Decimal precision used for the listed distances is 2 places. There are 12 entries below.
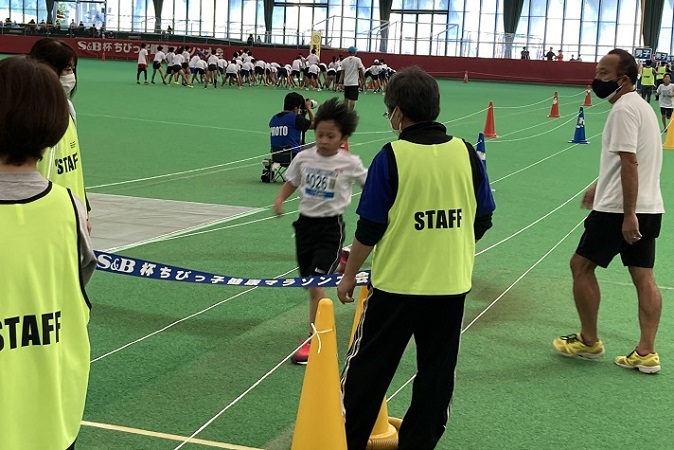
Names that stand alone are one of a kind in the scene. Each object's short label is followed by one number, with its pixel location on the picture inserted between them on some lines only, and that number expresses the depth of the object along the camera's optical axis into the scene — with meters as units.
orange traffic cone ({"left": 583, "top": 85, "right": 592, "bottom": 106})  33.97
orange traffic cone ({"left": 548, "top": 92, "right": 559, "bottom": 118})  29.48
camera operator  13.72
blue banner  5.58
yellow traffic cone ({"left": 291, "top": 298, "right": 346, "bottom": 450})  4.15
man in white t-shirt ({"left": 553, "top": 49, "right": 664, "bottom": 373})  5.86
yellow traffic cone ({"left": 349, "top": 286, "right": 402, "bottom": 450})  4.63
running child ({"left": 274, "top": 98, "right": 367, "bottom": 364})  6.05
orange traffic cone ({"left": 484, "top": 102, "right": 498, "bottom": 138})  22.17
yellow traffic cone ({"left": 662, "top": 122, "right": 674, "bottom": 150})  22.25
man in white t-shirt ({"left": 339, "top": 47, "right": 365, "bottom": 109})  28.64
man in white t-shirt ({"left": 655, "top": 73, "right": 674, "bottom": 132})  26.31
